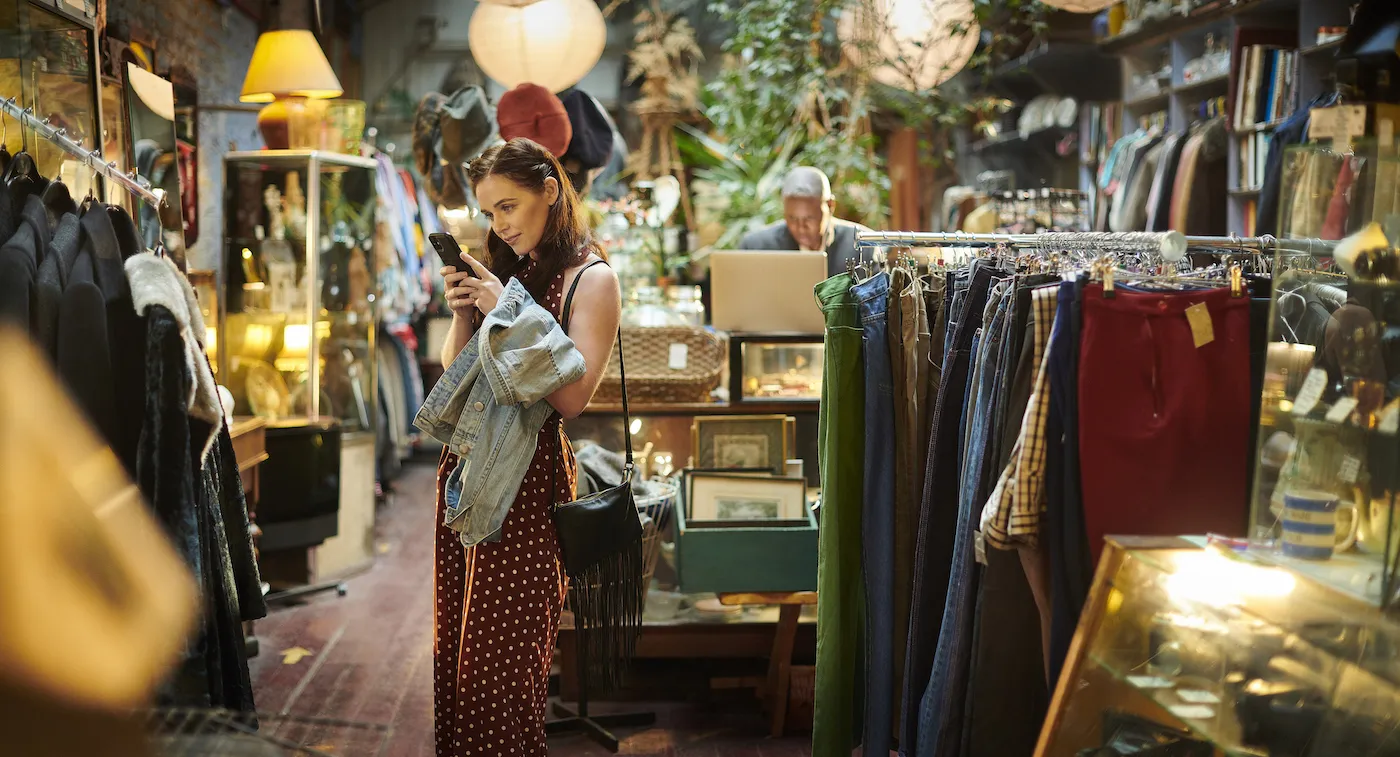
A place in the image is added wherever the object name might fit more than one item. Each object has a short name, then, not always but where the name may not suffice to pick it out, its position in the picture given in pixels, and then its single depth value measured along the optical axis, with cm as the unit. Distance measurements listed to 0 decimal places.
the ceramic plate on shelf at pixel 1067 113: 738
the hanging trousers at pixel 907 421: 249
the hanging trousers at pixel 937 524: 231
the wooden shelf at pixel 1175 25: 531
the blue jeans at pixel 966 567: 211
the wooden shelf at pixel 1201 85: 579
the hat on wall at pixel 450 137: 440
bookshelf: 503
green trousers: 253
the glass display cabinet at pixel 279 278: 501
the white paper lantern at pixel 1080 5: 395
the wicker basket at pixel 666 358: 376
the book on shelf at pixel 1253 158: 543
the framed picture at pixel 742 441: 369
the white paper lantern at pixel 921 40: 450
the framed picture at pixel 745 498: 337
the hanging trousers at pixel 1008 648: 205
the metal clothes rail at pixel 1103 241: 211
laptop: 368
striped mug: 154
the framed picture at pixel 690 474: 346
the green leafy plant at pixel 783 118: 673
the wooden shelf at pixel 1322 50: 489
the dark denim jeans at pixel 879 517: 247
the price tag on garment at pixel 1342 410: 155
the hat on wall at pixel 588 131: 402
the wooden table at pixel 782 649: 318
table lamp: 492
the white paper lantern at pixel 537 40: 426
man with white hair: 454
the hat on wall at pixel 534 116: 368
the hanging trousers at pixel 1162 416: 185
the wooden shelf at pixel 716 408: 379
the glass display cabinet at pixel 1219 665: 151
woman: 240
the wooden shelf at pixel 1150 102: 648
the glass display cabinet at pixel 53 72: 229
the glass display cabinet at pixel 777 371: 378
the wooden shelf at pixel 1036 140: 762
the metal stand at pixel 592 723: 328
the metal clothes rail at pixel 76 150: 210
